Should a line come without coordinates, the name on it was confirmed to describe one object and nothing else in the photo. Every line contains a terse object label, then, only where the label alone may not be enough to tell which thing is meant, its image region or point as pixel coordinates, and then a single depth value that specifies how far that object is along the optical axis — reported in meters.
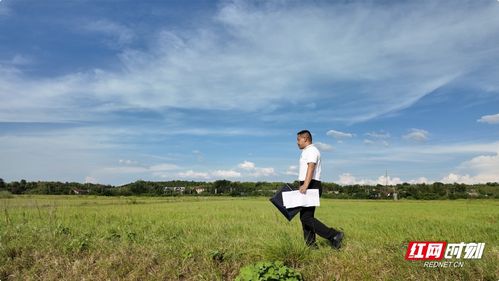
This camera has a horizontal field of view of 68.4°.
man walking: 5.99
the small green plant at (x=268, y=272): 4.60
